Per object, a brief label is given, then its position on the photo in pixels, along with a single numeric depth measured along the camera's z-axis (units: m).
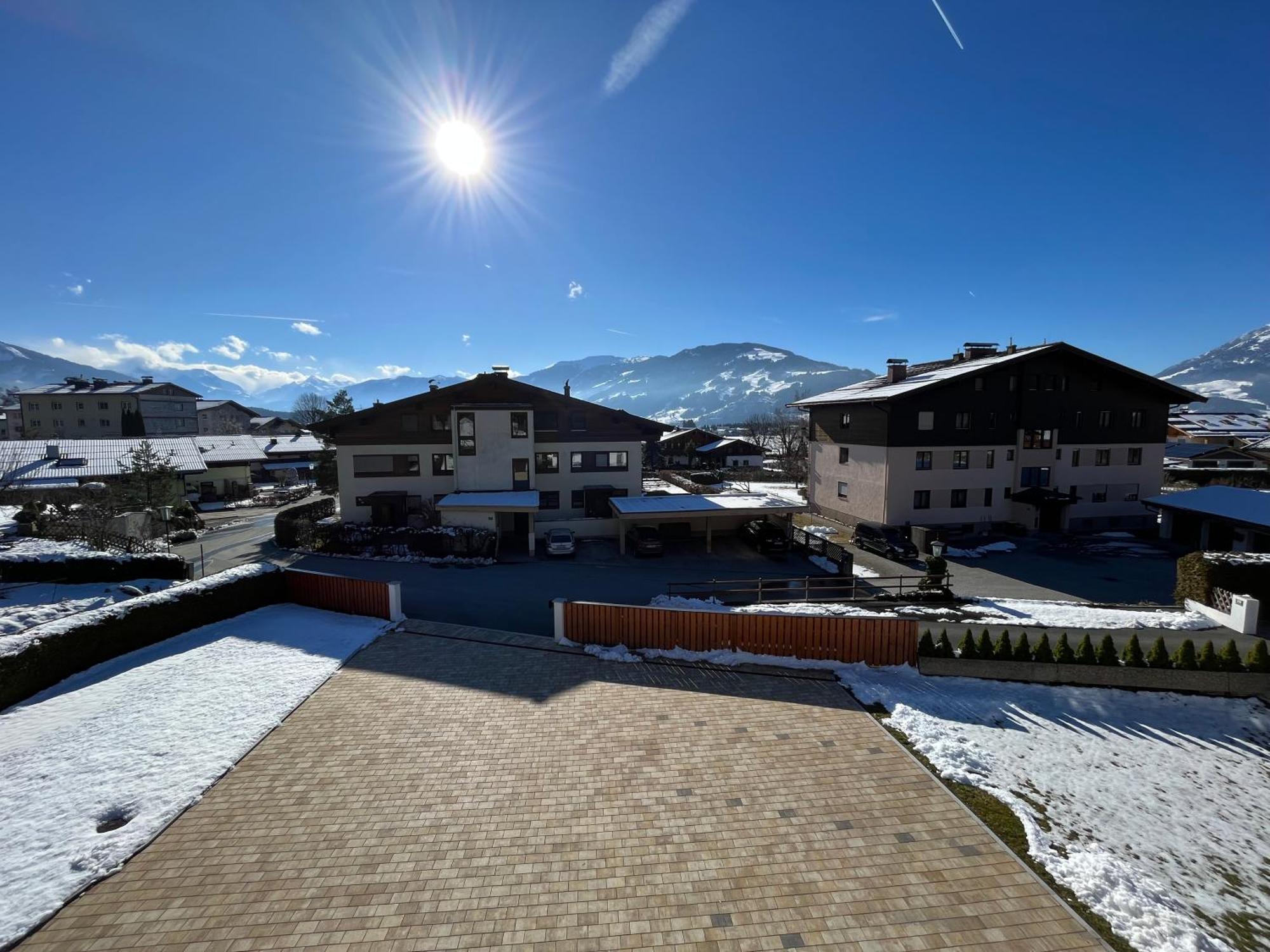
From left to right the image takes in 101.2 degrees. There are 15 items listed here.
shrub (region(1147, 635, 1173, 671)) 12.98
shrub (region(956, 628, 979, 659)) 13.13
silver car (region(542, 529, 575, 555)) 26.14
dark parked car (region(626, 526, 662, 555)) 25.64
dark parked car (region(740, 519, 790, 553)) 25.92
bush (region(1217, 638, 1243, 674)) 12.80
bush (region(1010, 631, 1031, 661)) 13.02
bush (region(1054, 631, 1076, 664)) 13.03
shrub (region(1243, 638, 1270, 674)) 12.82
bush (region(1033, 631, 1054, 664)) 12.95
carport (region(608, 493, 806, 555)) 26.00
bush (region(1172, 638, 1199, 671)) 12.80
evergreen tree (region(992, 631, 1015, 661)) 13.03
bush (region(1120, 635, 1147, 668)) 12.88
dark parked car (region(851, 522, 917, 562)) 25.50
